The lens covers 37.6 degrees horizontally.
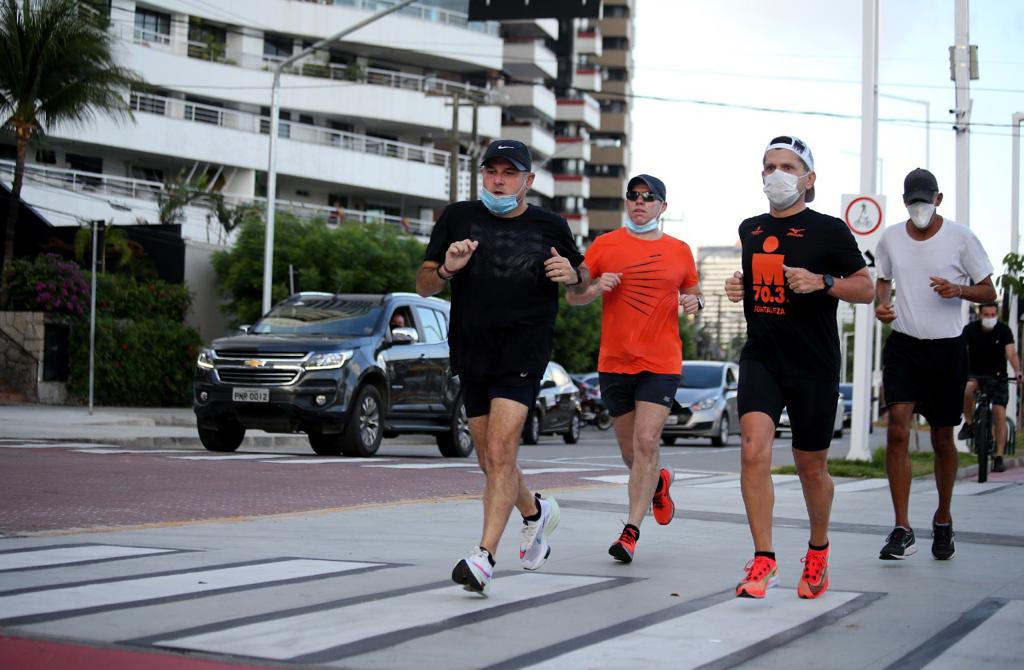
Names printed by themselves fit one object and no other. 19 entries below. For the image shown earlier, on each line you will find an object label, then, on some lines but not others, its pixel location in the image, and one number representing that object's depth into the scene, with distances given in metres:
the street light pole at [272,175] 30.00
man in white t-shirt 8.31
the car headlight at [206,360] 17.02
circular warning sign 16.39
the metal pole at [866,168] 17.67
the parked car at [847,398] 49.09
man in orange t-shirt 8.30
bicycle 15.77
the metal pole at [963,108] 21.19
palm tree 30.59
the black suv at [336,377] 16.69
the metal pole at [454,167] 40.62
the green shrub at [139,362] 31.08
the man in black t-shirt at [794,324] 6.67
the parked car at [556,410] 26.47
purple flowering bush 30.92
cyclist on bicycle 15.67
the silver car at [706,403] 28.77
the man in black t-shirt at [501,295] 6.63
